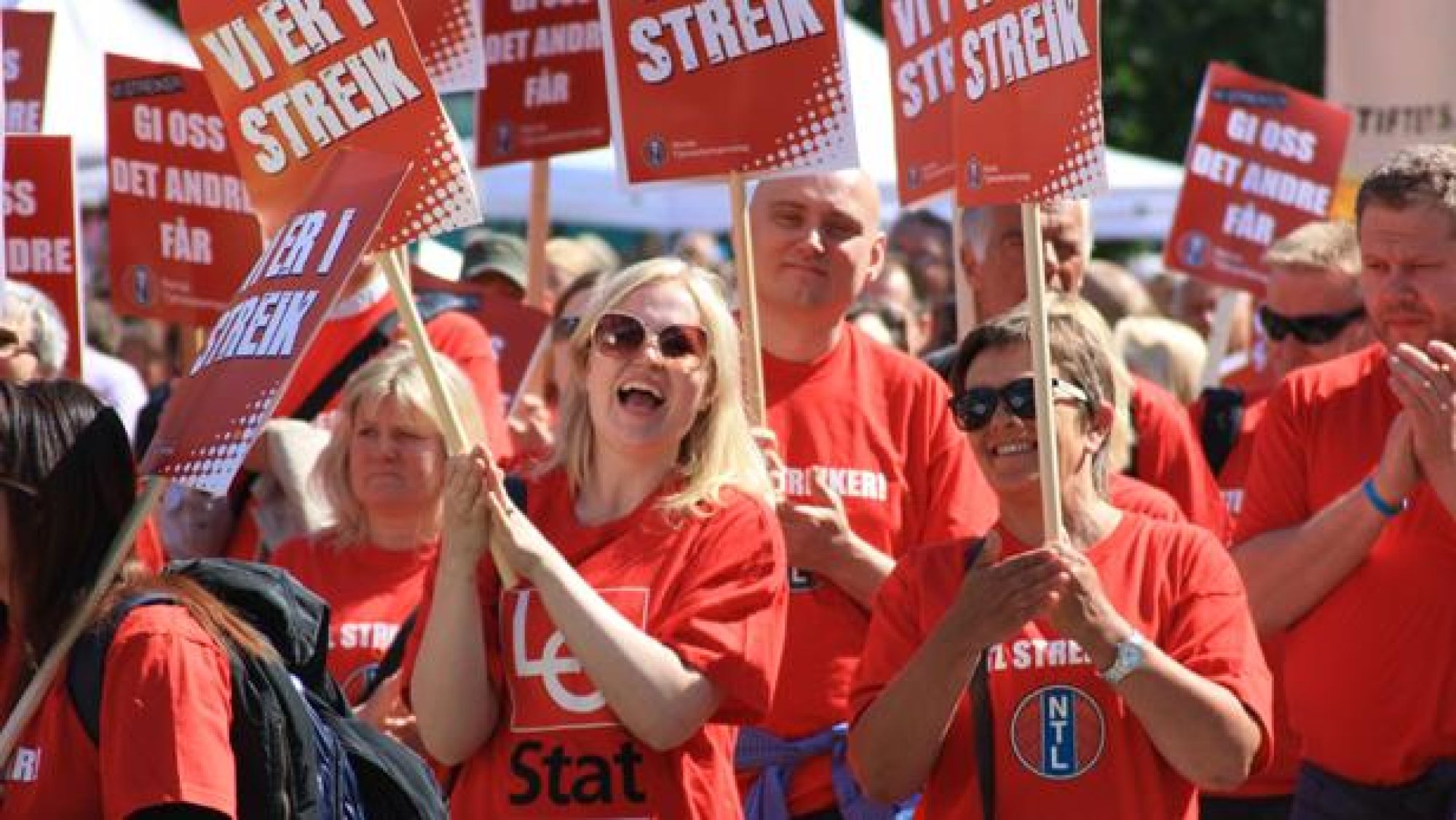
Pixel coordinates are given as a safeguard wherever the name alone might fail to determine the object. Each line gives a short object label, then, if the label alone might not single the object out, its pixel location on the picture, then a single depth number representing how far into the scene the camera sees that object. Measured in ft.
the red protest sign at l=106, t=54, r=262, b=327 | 47.39
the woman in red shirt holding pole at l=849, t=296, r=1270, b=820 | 29.94
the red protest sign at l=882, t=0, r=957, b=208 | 43.24
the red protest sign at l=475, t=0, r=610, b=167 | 50.85
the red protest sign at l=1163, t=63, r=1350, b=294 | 58.13
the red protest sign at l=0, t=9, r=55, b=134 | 49.08
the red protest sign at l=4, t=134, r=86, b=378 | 43.96
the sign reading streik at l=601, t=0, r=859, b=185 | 38.58
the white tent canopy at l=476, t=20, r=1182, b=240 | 103.24
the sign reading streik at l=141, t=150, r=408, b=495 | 27.40
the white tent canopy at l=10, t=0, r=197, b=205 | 94.84
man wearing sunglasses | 46.55
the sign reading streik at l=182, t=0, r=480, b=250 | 32.30
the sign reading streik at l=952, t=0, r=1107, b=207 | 32.19
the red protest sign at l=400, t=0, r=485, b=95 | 45.11
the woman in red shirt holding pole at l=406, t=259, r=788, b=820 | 30.96
